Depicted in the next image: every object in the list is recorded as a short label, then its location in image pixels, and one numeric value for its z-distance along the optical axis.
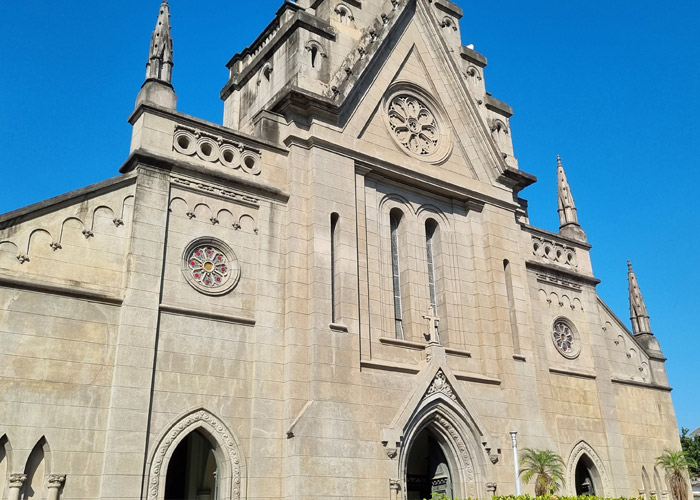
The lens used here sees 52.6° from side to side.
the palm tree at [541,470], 22.53
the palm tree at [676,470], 27.64
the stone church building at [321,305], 16.81
